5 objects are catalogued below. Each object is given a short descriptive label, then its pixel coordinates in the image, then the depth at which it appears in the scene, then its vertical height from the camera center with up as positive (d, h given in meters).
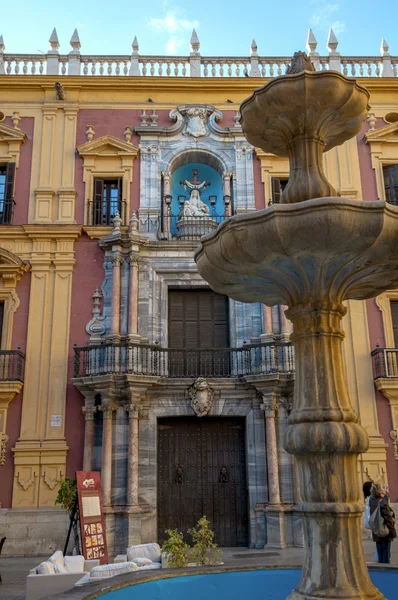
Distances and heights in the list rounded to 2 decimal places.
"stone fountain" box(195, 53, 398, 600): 5.07 +1.91
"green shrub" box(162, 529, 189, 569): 7.80 -0.93
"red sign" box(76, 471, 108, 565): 10.42 -0.63
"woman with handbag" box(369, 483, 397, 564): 8.88 -0.73
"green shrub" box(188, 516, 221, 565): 7.97 -0.91
